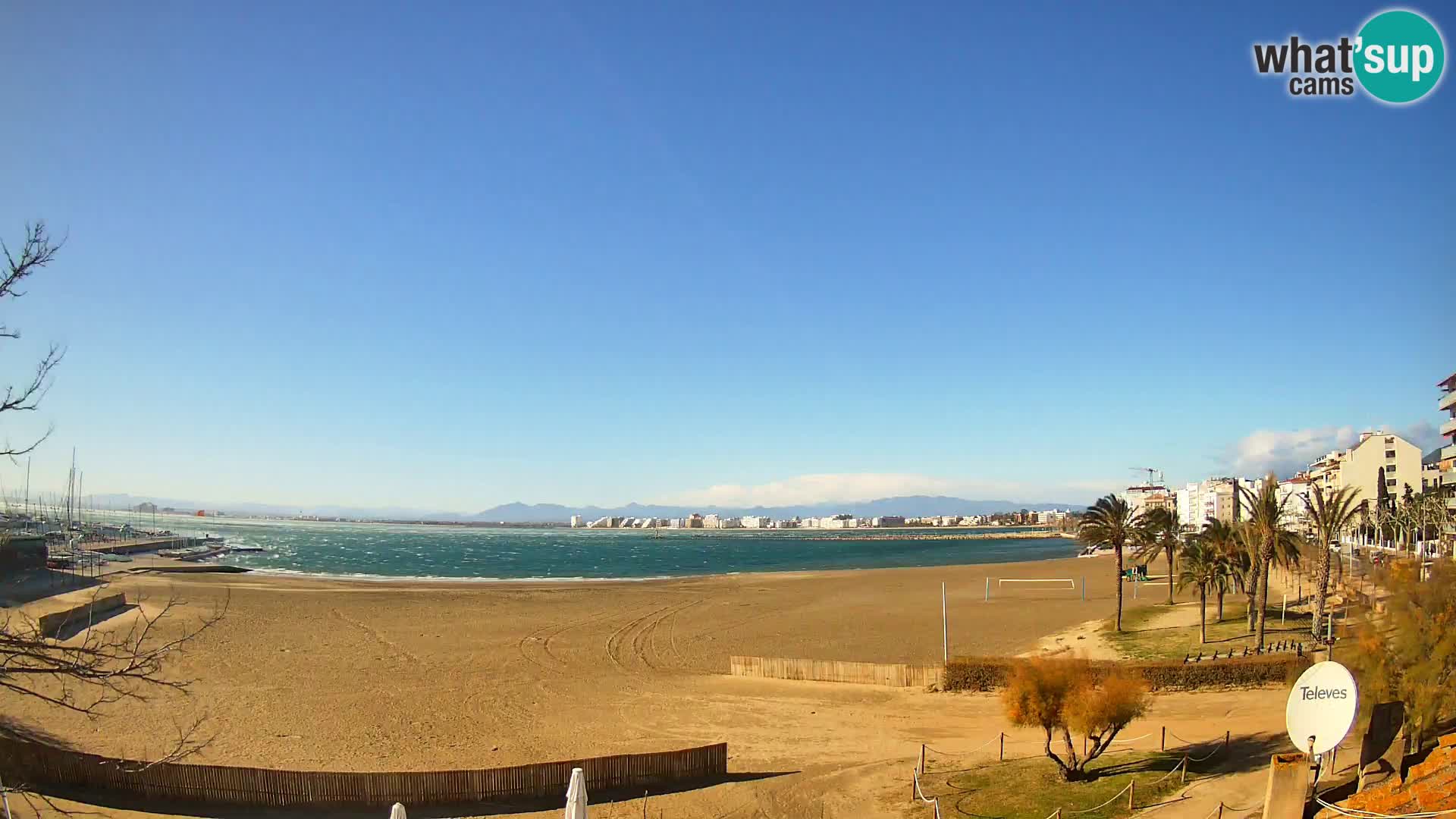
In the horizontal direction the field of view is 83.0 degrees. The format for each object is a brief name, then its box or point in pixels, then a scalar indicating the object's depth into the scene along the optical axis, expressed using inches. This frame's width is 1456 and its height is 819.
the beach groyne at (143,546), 4202.3
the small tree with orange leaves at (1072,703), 712.4
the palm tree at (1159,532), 1809.8
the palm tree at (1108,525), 1544.0
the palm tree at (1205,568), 1435.8
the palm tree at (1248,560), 1327.5
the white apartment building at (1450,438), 2524.6
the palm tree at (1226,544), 1443.2
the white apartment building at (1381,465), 3299.7
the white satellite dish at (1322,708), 523.5
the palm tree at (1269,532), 1279.5
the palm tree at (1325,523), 1191.6
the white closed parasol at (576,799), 416.8
